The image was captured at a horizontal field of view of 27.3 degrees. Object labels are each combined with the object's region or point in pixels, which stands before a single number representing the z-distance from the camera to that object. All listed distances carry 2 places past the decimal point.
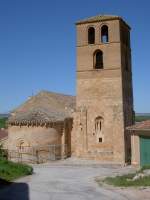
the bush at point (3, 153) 24.74
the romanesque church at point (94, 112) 24.25
